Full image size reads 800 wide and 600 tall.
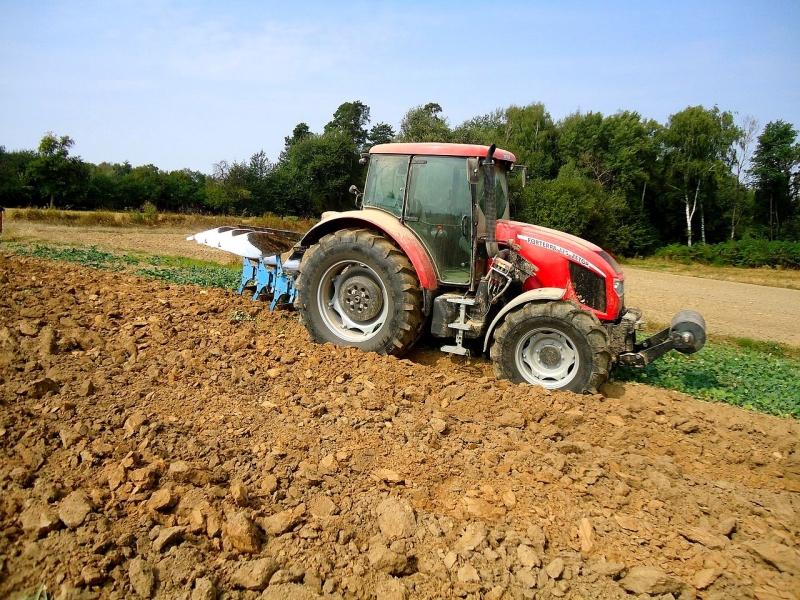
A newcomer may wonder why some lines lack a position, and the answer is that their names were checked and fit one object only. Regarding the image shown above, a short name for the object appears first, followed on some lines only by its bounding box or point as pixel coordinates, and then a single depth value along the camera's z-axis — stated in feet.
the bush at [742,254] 91.76
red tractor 16.38
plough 22.67
